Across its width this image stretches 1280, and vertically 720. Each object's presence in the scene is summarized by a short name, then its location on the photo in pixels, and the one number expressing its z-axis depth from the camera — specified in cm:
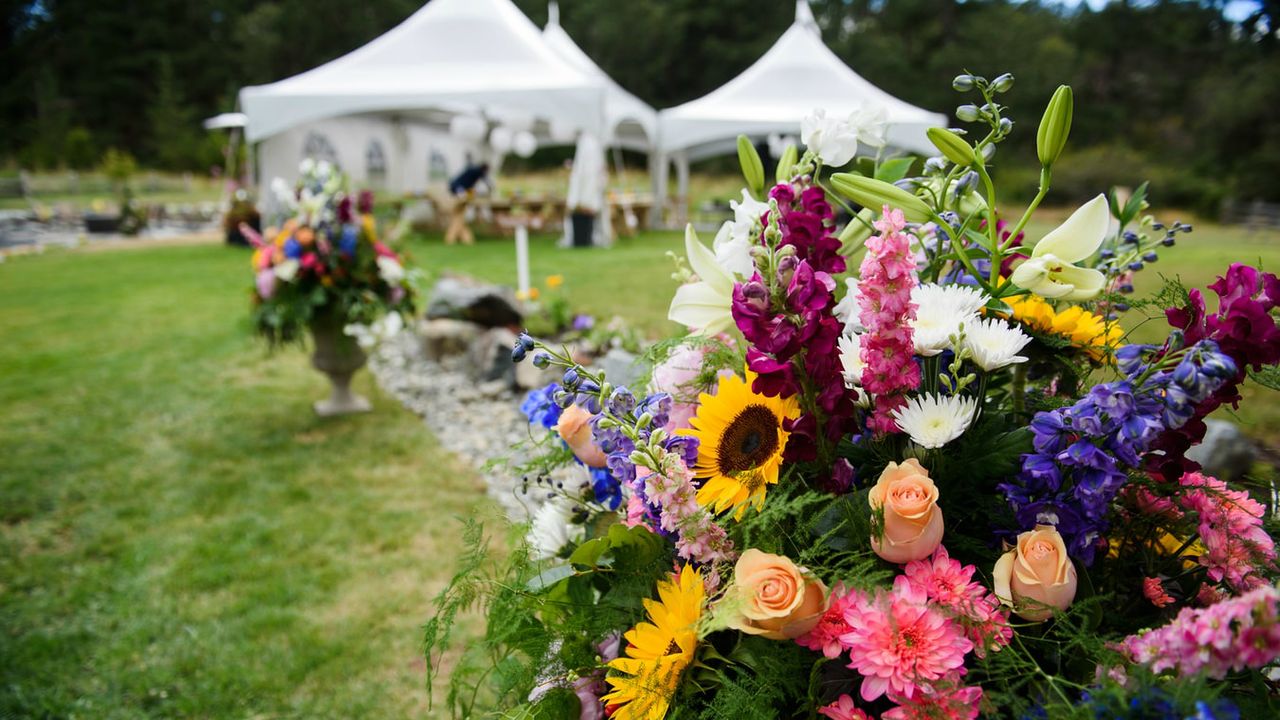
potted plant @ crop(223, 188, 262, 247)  1376
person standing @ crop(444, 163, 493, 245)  1323
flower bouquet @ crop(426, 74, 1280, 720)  65
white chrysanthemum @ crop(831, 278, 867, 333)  81
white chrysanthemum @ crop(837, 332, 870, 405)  76
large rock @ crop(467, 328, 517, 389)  520
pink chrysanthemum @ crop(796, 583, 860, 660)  69
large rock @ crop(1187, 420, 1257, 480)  272
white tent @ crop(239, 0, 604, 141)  942
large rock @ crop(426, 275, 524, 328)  593
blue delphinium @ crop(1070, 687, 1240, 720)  53
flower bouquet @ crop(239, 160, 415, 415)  421
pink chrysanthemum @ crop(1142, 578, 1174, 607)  76
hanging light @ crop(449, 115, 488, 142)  1218
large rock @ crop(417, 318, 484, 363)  582
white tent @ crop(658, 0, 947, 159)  1317
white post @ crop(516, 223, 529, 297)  658
